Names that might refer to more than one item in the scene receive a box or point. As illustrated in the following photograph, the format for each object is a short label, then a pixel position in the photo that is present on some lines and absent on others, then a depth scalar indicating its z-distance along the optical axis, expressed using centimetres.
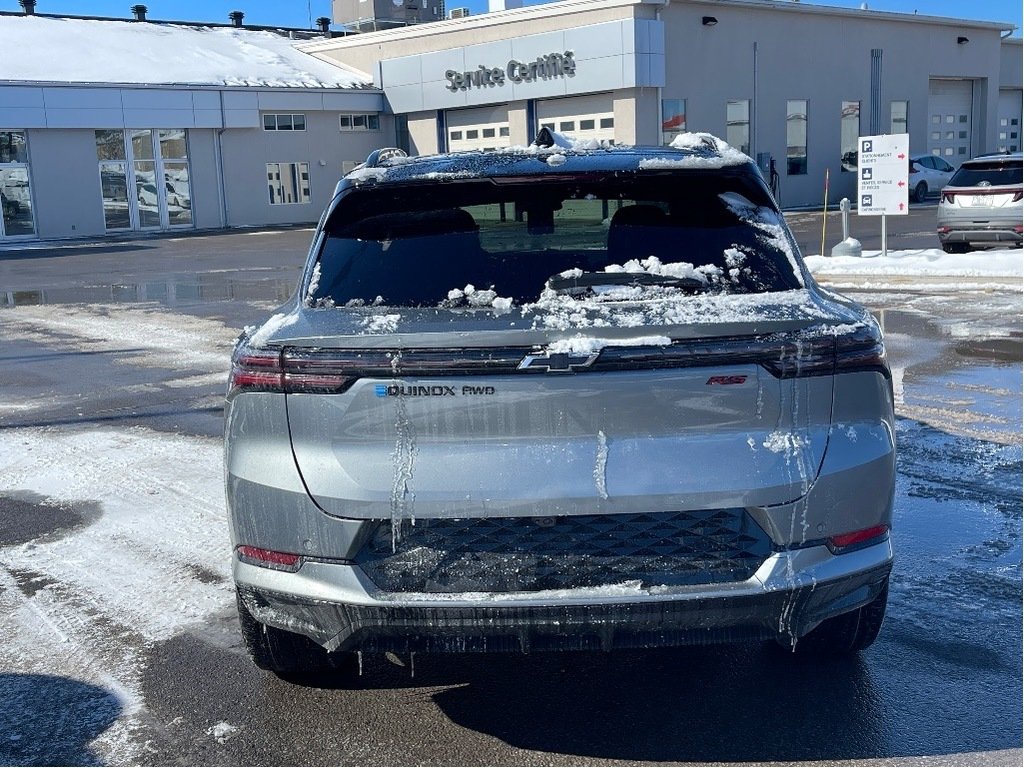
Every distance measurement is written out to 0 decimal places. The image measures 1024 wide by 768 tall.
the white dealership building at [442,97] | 3725
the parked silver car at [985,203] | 1764
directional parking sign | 1725
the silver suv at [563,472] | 302
